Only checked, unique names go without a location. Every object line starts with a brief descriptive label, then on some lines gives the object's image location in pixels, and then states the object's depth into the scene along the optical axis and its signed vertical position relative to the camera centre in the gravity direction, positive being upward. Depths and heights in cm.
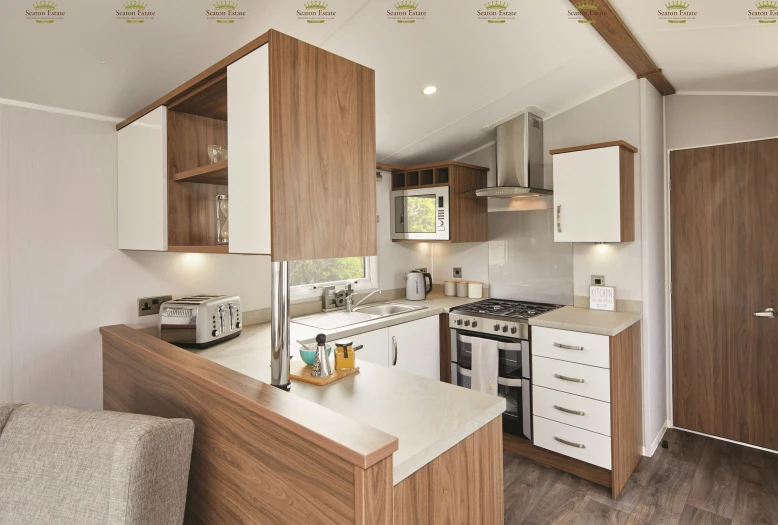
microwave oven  358 +38
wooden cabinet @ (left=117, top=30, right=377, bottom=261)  130 +36
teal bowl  175 -37
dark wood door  285 -23
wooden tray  164 -44
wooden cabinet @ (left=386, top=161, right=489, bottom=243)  358 +62
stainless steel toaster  209 -28
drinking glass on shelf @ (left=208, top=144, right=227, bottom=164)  190 +47
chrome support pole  147 -21
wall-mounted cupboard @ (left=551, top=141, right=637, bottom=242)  270 +40
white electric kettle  376 -23
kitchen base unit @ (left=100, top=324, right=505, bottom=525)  101 -49
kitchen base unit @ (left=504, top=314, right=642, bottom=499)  249 -84
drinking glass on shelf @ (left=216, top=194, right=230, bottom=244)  198 +20
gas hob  290 -41
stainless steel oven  287 -82
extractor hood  326 +75
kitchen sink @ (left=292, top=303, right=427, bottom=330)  281 -39
